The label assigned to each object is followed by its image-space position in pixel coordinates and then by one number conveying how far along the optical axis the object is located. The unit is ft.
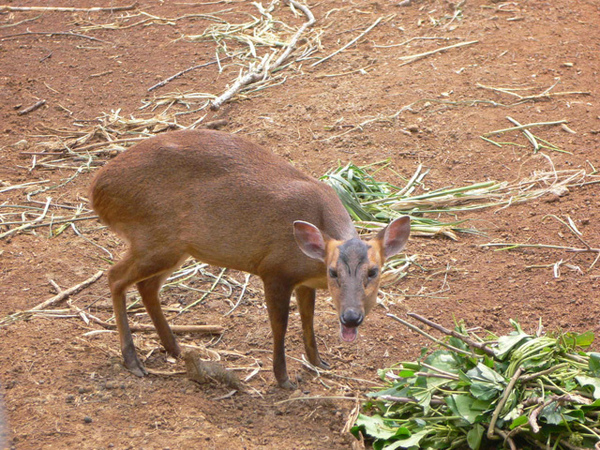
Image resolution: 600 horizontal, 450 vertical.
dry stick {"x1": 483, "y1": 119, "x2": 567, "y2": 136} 57.41
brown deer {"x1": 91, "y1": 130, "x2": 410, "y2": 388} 35.19
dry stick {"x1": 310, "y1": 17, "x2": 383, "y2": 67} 73.10
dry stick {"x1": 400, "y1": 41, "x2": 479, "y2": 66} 70.24
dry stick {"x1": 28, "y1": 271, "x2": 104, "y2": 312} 40.56
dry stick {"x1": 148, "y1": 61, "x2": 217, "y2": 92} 72.54
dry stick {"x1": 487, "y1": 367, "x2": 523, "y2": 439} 28.45
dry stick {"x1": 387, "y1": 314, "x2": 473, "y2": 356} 31.04
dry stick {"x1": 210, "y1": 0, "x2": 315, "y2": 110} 66.28
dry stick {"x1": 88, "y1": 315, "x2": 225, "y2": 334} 39.93
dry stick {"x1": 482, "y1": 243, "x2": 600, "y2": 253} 43.21
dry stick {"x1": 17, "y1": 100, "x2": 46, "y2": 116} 68.54
